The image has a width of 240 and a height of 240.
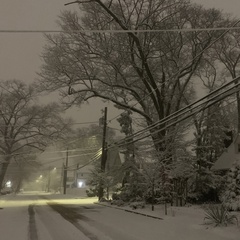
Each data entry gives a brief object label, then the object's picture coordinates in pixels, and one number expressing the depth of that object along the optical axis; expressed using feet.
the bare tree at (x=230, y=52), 96.06
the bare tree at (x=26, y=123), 141.59
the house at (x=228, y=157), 81.69
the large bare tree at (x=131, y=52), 75.61
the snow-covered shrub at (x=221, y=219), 38.91
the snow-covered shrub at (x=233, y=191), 55.26
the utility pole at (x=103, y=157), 97.17
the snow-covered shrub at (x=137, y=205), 67.82
